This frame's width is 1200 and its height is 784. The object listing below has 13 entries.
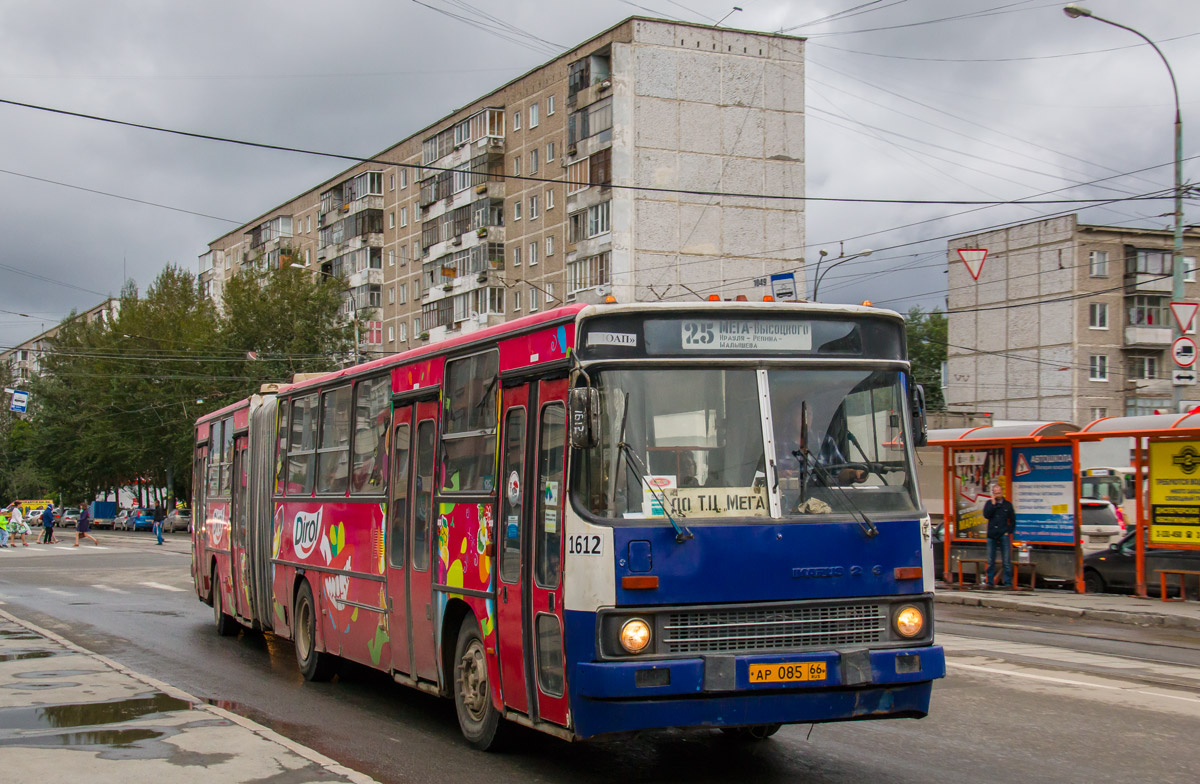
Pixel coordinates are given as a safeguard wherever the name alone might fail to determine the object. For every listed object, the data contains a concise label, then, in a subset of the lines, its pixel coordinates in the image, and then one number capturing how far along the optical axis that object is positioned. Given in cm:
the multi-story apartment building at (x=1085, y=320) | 6194
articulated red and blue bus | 653
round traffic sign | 2145
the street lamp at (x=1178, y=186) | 2331
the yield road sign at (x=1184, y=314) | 2131
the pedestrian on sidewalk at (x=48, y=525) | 5169
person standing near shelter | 2080
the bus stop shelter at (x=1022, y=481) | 2069
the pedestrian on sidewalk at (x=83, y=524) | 5088
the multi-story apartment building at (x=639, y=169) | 5284
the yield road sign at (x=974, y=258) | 2773
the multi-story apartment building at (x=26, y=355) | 13050
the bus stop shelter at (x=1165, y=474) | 1867
